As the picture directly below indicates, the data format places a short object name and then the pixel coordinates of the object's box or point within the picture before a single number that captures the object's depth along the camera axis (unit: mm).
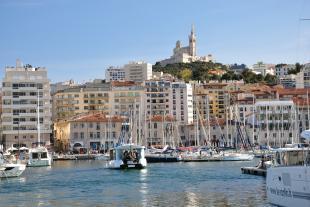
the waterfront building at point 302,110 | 150500
